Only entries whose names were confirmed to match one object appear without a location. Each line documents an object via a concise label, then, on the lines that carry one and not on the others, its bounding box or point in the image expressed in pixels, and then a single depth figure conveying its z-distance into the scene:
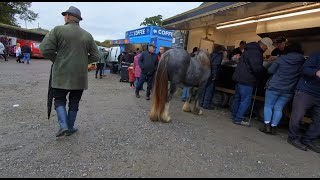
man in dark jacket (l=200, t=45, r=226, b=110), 6.84
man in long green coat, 3.69
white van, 19.35
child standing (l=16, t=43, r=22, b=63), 18.98
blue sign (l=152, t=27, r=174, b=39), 14.55
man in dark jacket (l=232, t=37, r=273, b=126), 5.40
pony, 5.20
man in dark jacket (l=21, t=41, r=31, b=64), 18.59
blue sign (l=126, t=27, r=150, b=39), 15.16
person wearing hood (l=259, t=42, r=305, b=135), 4.77
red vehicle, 23.97
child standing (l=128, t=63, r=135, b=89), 10.59
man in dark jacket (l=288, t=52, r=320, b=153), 4.29
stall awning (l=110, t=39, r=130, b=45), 17.88
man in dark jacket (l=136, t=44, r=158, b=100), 7.55
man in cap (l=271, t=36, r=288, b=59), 5.50
